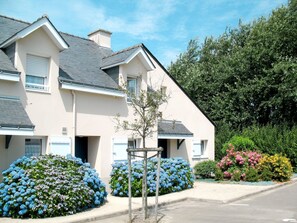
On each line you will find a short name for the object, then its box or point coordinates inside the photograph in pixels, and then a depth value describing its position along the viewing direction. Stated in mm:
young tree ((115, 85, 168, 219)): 9156
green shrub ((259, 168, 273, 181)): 17844
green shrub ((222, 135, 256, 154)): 20778
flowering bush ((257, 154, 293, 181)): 17797
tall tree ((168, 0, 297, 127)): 28812
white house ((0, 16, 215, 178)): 11445
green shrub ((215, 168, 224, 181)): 18484
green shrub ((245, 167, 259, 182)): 17500
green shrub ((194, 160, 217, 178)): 19203
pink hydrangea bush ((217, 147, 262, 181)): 18153
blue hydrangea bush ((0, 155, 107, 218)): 8930
